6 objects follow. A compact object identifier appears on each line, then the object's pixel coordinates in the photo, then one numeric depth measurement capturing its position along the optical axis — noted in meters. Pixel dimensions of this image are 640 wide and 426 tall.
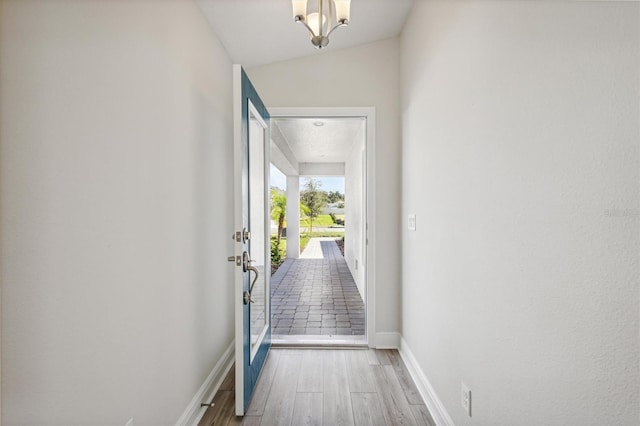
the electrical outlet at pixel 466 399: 1.40
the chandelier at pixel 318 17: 1.53
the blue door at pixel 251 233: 1.83
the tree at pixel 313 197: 11.62
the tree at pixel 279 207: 8.35
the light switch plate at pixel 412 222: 2.27
